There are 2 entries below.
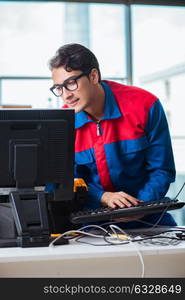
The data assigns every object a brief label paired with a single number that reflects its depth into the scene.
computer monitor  1.58
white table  1.40
